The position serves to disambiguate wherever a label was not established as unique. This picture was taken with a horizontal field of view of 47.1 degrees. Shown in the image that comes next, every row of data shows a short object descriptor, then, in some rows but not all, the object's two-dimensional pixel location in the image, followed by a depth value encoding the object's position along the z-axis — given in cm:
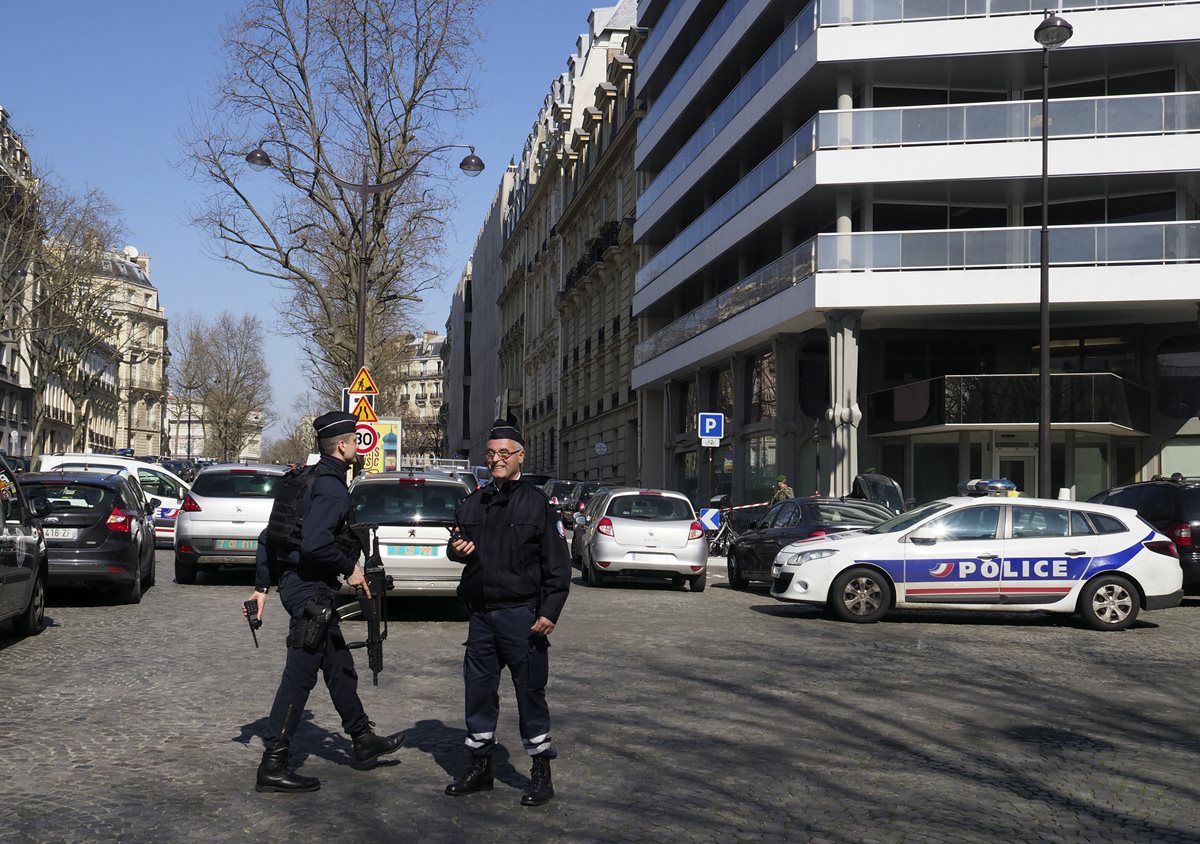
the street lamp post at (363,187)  2892
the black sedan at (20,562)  1151
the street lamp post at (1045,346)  2355
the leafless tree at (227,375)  8981
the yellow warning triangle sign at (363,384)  2566
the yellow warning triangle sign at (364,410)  2531
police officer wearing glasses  636
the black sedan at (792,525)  1930
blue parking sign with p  2816
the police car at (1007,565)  1511
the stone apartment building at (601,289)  5294
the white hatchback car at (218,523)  1872
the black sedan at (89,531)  1545
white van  2833
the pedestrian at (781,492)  2820
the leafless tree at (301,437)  13454
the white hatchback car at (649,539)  2003
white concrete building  2967
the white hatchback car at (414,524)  1416
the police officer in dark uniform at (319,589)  650
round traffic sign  2505
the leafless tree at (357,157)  3444
